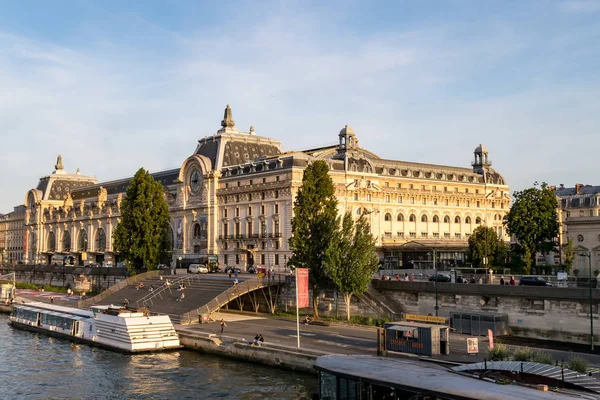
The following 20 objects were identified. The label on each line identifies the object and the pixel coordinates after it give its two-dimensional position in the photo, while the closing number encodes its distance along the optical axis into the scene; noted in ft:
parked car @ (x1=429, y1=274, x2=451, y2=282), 233.31
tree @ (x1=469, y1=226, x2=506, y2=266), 325.21
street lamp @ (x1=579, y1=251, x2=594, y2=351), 161.17
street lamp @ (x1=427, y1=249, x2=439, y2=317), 199.31
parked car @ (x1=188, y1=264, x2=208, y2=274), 331.77
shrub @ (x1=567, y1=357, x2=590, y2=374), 113.01
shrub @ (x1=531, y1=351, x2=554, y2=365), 116.83
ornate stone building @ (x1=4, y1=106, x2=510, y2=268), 355.36
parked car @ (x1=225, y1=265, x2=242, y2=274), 304.67
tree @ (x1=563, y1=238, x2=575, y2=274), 272.31
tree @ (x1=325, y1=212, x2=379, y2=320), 215.10
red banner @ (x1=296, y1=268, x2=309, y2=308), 182.60
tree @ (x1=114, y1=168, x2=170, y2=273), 316.60
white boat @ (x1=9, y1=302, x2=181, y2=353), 189.88
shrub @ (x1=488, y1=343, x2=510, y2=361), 124.17
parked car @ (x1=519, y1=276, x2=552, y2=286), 198.97
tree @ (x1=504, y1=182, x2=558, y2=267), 286.66
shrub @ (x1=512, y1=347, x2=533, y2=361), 118.83
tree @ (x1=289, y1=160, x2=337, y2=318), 227.20
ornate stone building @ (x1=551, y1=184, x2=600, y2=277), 283.42
